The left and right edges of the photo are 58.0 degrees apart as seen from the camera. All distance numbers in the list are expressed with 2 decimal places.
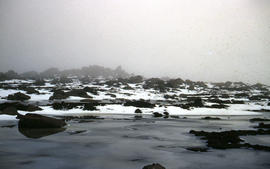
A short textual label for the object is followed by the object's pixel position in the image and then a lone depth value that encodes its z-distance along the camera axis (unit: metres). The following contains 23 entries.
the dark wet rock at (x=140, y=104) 30.30
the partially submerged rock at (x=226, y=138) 11.38
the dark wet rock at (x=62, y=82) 84.16
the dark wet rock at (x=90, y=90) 48.06
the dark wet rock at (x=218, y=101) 39.48
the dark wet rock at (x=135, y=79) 87.03
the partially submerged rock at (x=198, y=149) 10.44
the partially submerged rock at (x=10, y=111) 19.66
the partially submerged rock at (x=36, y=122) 14.73
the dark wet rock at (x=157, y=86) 65.91
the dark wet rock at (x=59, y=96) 38.17
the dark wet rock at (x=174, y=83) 72.71
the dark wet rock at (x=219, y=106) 32.28
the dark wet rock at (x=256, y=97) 49.12
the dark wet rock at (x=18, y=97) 35.56
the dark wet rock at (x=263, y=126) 17.53
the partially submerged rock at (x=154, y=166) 6.89
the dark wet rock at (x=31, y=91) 43.16
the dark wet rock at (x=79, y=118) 19.75
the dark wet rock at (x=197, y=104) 33.39
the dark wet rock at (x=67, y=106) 25.75
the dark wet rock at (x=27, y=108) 22.38
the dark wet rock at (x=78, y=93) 42.66
